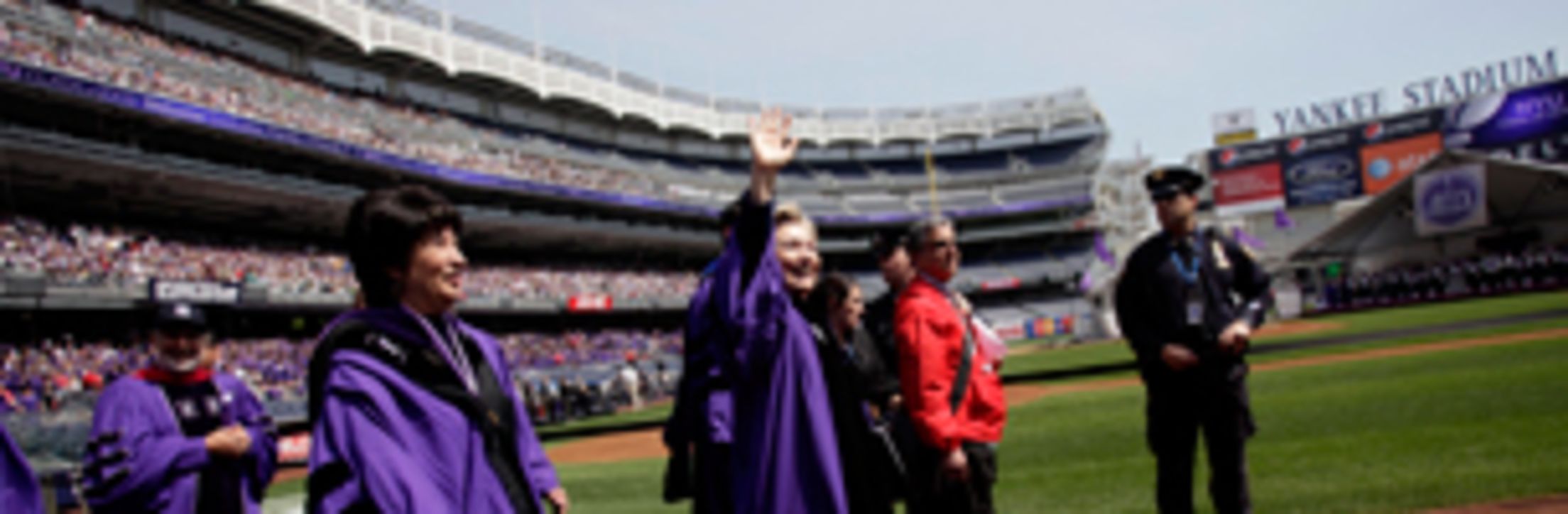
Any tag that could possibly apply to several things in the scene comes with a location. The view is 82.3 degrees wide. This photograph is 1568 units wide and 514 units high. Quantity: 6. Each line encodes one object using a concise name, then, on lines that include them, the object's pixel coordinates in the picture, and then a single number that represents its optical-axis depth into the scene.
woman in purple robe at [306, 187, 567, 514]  2.03
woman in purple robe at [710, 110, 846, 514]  2.83
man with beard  4.02
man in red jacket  3.75
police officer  4.47
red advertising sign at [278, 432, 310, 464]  16.14
